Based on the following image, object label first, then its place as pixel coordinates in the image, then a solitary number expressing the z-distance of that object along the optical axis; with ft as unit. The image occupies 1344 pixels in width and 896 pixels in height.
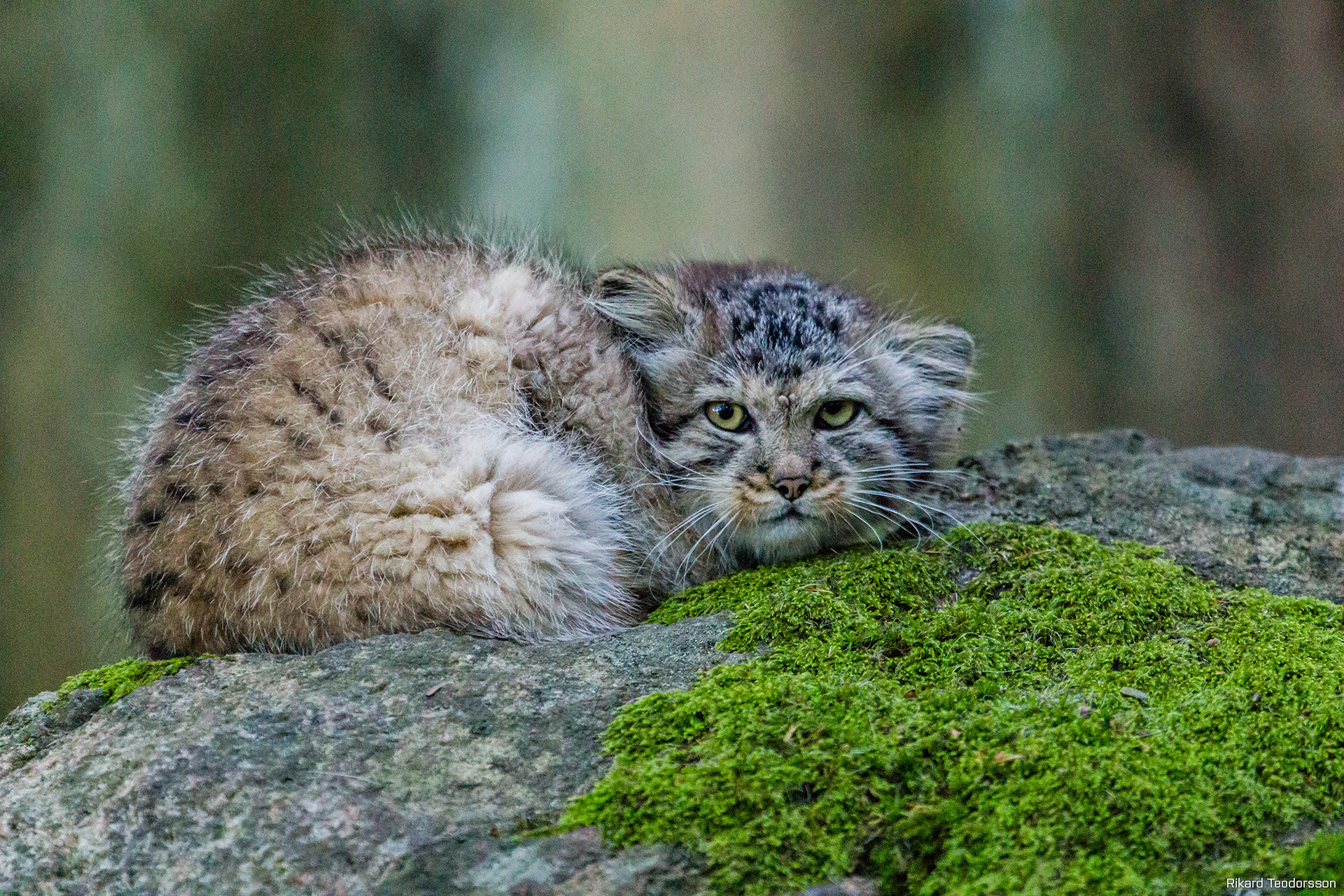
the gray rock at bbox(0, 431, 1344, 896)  14.64
